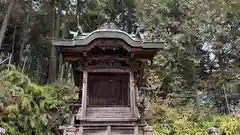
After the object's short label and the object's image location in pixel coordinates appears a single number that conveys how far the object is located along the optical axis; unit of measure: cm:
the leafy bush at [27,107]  838
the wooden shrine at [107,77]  598
